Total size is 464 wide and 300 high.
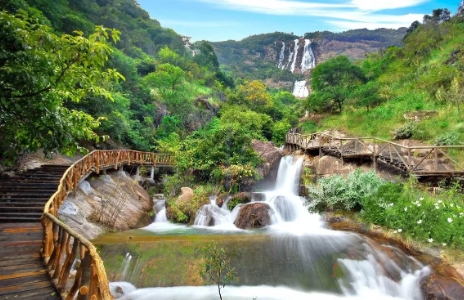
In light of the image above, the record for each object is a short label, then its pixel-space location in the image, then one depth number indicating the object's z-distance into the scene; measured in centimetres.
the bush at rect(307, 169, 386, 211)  1214
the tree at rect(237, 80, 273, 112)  3503
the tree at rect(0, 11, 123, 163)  391
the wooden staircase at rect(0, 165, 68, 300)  496
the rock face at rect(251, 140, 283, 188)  2009
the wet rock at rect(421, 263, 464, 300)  700
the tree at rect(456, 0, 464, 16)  4145
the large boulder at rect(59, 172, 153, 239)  1110
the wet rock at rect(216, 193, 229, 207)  1548
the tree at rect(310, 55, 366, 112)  2880
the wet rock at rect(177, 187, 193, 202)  1565
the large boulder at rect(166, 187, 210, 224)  1469
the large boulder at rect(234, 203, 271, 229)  1327
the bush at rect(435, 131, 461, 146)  1505
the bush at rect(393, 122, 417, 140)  1786
